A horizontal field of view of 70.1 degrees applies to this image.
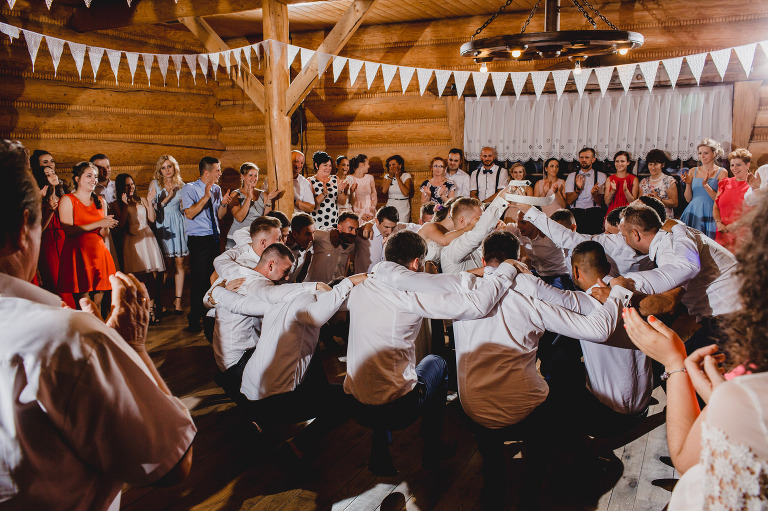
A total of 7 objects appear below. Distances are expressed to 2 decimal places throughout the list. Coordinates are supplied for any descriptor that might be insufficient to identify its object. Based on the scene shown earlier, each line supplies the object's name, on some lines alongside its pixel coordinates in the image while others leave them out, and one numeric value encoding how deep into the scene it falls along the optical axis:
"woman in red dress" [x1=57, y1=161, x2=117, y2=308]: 4.56
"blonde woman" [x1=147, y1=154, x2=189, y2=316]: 5.63
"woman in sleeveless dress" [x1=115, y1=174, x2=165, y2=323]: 5.49
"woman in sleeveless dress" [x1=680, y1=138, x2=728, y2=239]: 5.52
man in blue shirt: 5.29
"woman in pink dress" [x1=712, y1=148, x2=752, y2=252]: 5.16
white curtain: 6.32
